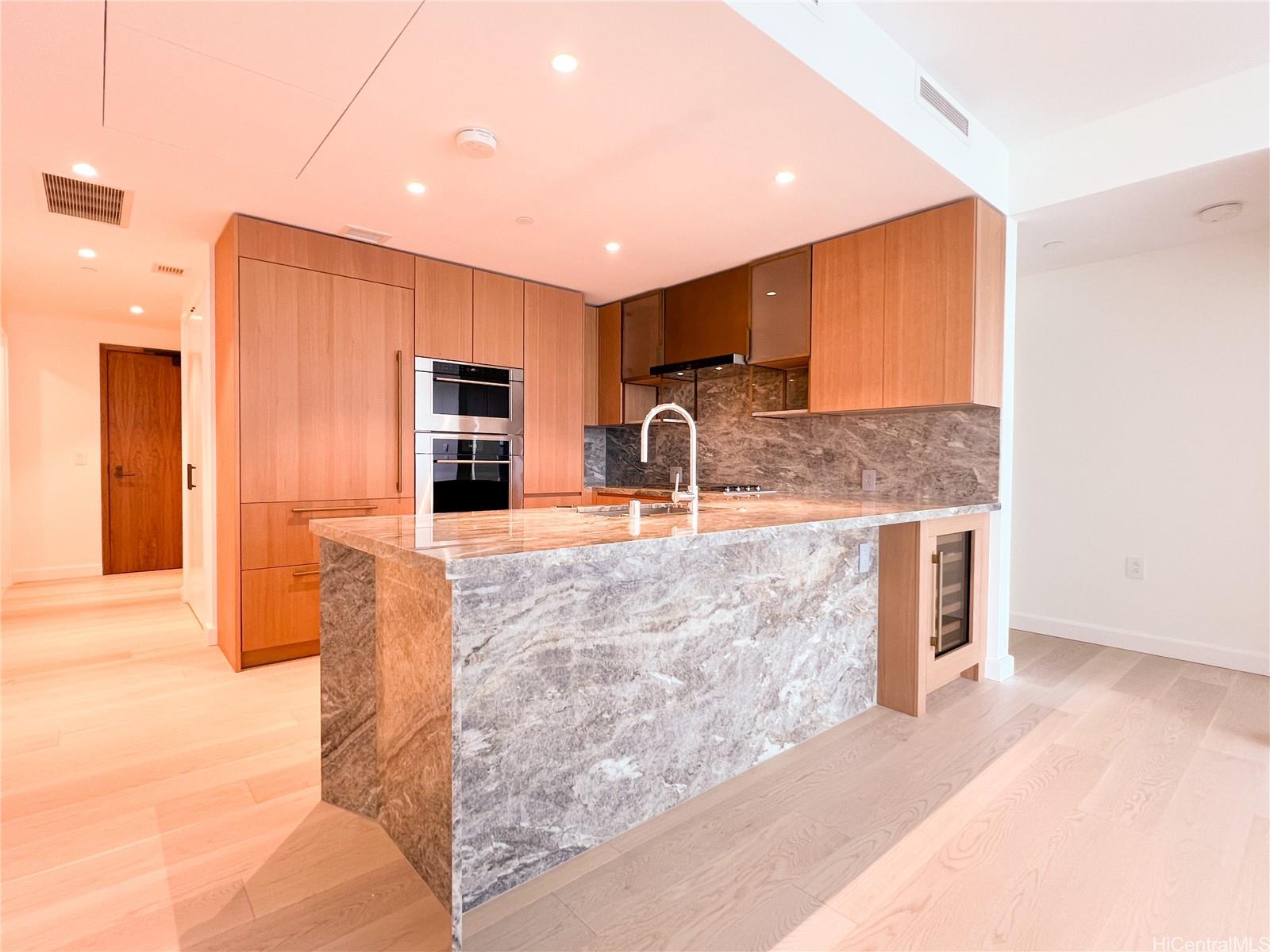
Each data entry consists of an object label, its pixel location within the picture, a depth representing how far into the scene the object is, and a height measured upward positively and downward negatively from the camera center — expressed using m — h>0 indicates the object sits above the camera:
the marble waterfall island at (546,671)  1.38 -0.55
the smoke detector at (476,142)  2.28 +1.15
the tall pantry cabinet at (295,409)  3.10 +0.27
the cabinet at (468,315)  3.69 +0.89
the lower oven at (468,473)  3.70 -0.07
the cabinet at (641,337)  4.43 +0.89
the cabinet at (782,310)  3.49 +0.86
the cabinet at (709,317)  3.85 +0.92
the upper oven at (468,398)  3.69 +0.39
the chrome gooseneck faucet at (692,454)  2.21 +0.03
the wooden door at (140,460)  5.79 +0.00
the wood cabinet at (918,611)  2.58 -0.62
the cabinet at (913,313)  2.84 +0.72
